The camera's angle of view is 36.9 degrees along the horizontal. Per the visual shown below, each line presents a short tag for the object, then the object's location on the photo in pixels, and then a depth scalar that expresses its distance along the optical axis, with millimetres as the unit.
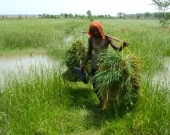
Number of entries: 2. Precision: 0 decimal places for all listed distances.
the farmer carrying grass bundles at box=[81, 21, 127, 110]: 4031
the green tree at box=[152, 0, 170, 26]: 15444
